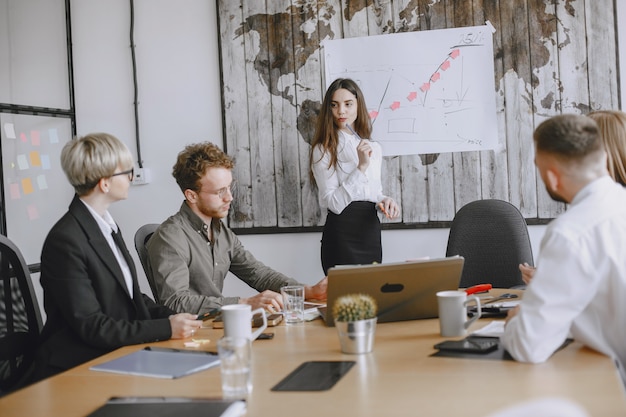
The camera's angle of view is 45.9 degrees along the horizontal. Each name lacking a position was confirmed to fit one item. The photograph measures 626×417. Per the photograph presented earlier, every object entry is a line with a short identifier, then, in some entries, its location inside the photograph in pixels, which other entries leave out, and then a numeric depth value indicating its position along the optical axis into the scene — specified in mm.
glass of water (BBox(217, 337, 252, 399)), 1396
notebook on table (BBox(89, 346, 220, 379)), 1606
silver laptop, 1927
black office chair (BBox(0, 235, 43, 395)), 2084
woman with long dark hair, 3572
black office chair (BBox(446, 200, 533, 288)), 3135
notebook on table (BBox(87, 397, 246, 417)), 1273
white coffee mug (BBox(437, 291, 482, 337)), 1823
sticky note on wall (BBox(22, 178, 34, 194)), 4020
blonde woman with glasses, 1988
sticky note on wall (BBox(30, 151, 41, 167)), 4082
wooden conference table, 1275
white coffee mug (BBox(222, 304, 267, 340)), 1812
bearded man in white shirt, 1504
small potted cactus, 1668
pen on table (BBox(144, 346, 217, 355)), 1758
